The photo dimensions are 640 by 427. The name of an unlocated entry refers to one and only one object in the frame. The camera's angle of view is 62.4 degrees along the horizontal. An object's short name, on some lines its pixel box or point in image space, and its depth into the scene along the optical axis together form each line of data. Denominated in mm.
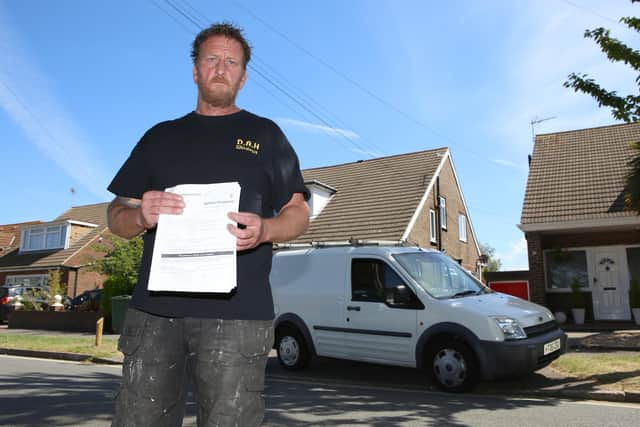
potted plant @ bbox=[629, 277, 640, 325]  15289
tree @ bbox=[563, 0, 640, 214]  8516
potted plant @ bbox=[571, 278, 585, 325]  16375
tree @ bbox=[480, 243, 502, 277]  65025
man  2012
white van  7050
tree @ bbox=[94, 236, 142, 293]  18281
